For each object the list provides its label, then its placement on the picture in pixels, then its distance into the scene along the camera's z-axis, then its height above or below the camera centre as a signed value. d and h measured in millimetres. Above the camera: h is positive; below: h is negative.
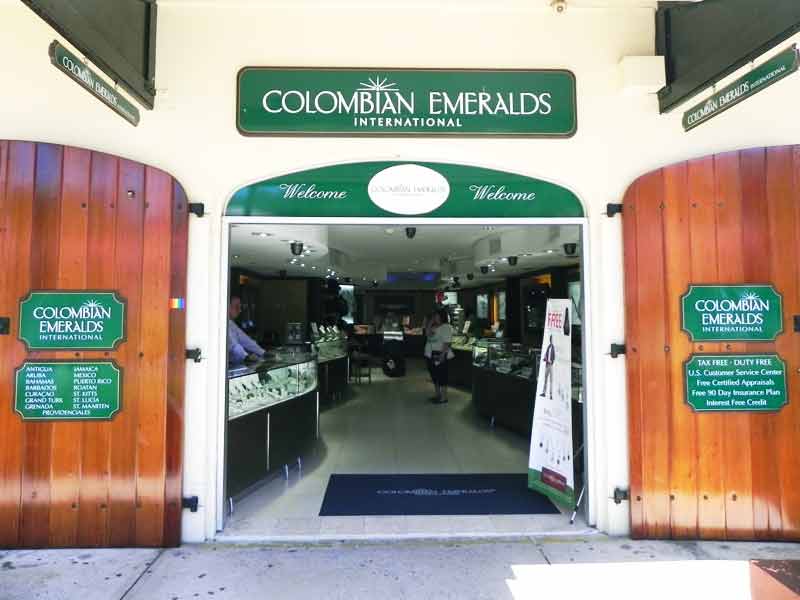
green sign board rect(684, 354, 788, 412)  2898 -425
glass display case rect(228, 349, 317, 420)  3461 -554
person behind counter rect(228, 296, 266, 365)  3893 -240
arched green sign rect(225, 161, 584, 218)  3041 +862
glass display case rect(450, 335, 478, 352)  8859 -480
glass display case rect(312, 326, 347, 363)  7661 -478
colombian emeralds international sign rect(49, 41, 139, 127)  2044 +1226
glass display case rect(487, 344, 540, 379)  5207 -524
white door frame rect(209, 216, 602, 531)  2977 -217
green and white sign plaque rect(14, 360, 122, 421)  2758 -427
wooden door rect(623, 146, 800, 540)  2885 -184
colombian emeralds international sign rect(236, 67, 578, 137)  3074 +1517
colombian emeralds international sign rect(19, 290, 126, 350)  2775 +9
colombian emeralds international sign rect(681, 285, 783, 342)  2914 +30
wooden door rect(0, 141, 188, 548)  2752 -179
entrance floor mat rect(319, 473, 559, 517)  3361 -1426
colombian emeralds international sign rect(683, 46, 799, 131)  2131 +1223
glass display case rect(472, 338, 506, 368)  6473 -454
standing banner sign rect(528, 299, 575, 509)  3252 -754
